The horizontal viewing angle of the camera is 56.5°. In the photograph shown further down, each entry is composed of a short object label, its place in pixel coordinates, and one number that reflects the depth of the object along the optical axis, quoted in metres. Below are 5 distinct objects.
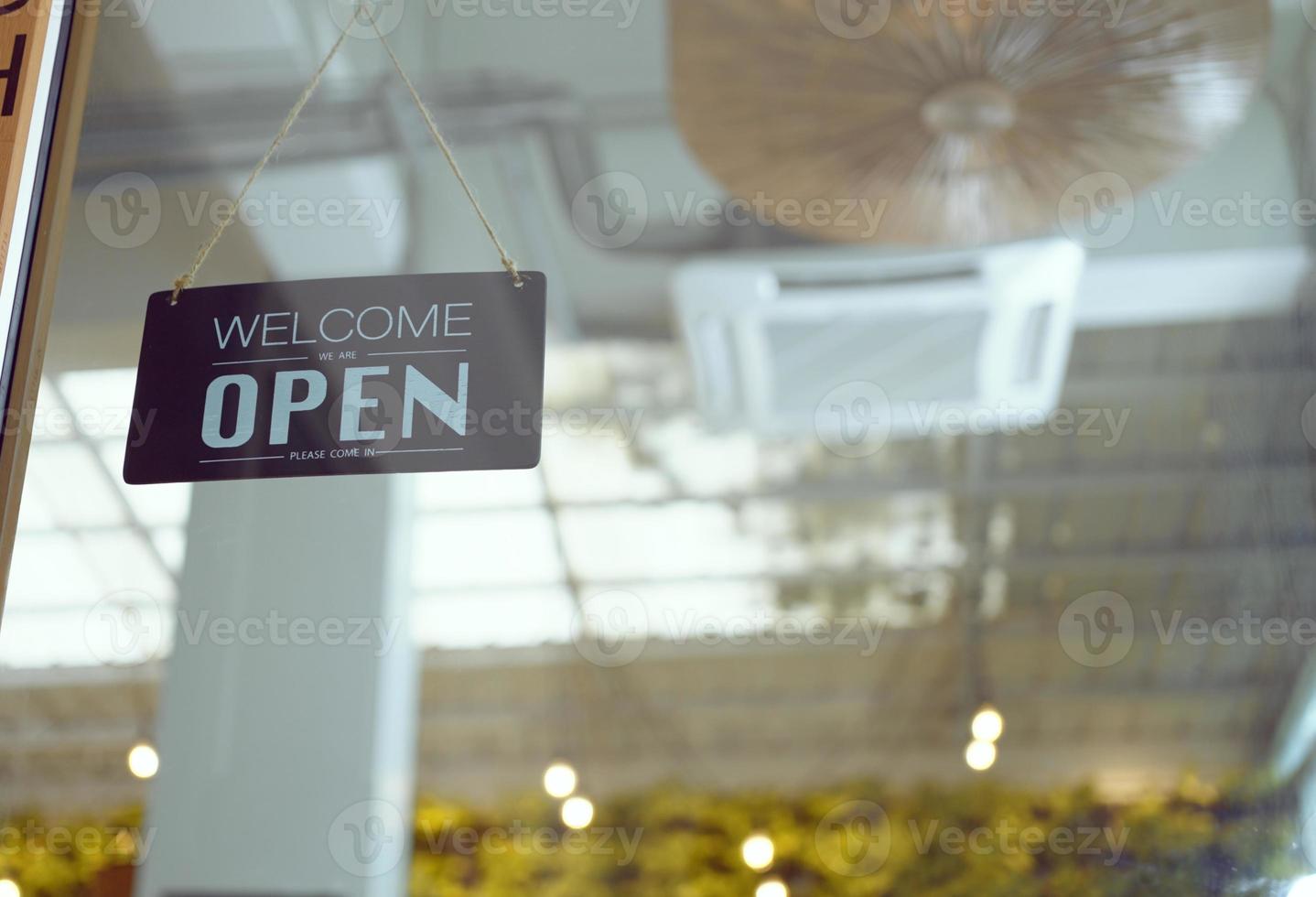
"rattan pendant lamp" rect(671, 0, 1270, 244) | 2.38
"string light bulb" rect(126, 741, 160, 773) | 2.22
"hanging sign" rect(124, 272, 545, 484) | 0.93
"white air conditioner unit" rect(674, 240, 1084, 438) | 3.04
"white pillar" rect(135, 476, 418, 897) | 1.45
